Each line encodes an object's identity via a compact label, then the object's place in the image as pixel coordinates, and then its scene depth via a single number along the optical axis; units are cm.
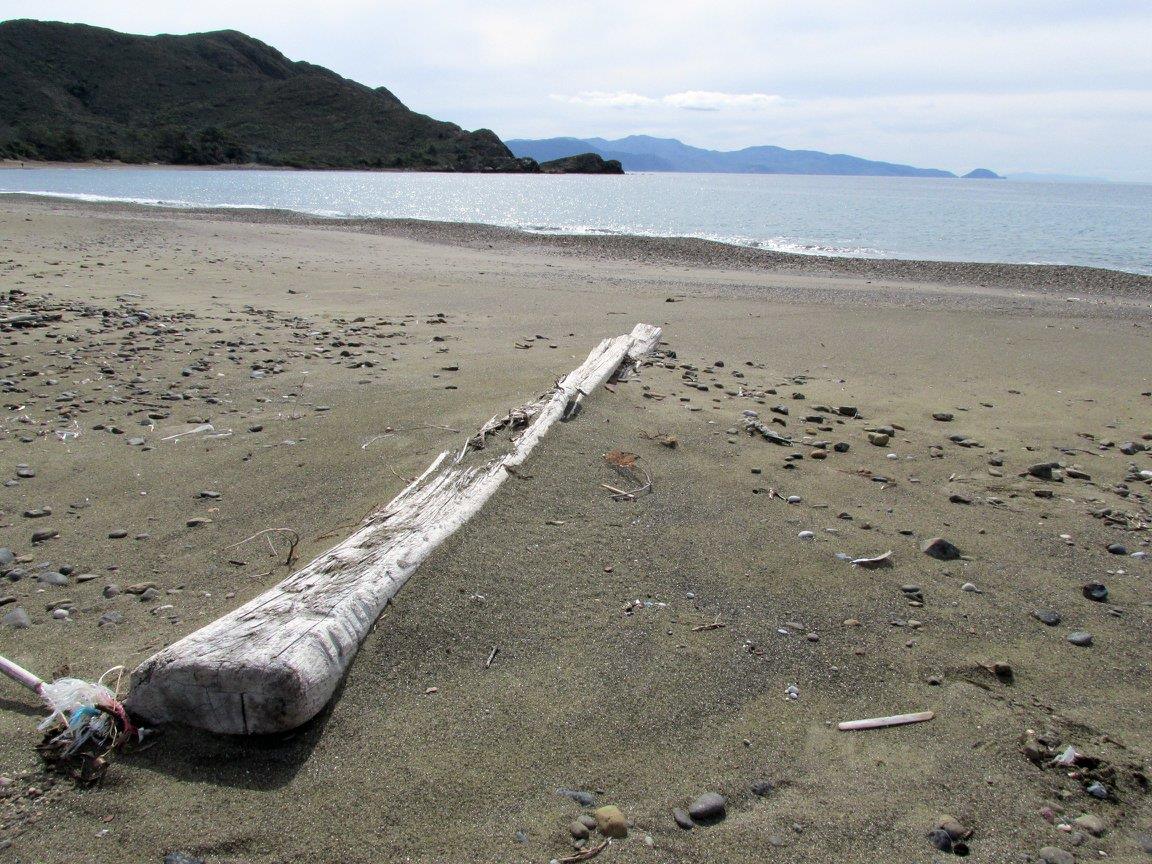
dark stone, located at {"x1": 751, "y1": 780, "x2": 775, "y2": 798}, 249
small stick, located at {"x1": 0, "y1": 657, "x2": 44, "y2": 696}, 267
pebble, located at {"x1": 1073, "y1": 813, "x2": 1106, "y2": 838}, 235
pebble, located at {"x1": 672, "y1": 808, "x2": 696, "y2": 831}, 234
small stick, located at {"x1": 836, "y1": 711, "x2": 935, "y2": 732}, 281
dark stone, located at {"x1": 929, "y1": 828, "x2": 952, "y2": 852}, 229
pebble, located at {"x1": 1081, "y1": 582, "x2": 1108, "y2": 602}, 378
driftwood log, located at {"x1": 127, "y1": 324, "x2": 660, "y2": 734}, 250
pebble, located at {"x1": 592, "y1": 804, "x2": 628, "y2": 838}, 230
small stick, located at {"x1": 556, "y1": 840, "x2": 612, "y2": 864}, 220
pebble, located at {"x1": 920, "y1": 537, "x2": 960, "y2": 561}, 413
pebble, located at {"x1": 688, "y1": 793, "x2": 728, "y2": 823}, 238
